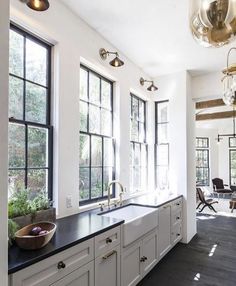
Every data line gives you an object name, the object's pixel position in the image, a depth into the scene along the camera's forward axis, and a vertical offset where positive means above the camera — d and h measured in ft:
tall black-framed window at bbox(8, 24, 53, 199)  6.87 +1.32
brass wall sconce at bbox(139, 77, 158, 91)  13.99 +4.52
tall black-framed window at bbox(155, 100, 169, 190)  14.84 +0.66
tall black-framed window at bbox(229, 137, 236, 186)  35.78 -1.41
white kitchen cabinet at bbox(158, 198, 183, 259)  10.84 -3.71
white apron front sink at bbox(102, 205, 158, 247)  7.72 -2.60
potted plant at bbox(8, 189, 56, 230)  5.74 -1.46
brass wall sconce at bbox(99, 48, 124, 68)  9.52 +4.50
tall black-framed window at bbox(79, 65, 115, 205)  9.75 +0.82
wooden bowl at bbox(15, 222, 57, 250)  4.88 -1.84
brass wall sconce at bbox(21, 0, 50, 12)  5.84 +3.86
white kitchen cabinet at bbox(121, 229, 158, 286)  7.80 -3.98
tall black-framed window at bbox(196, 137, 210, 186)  34.81 -0.91
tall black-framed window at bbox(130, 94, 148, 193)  13.81 +0.54
